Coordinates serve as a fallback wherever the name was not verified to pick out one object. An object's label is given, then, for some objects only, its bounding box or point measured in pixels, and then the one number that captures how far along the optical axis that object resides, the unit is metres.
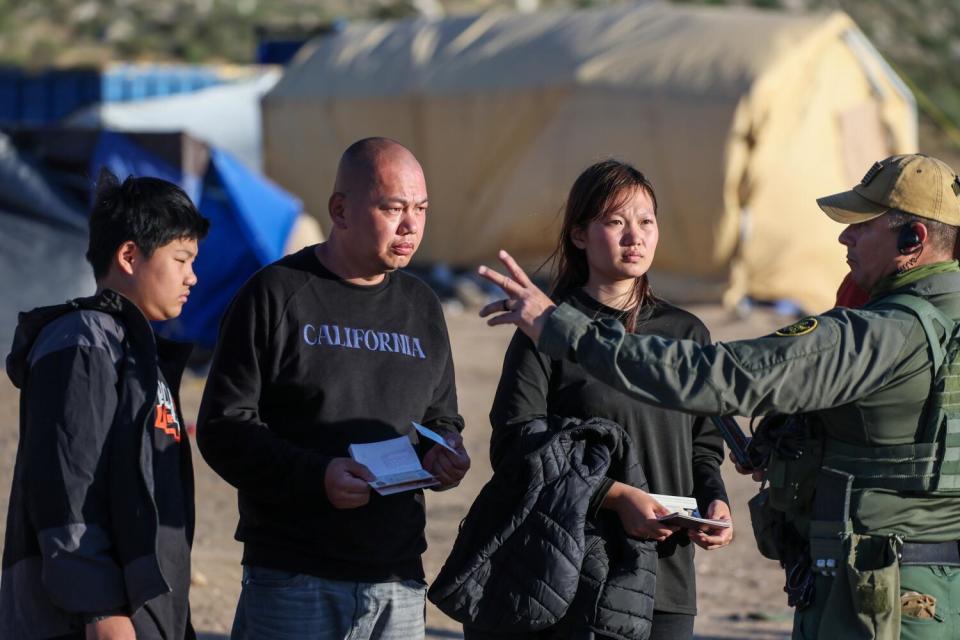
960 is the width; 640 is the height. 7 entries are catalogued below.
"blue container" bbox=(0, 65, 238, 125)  46.56
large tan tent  32.41
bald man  6.60
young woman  7.00
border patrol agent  5.81
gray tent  23.56
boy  5.83
